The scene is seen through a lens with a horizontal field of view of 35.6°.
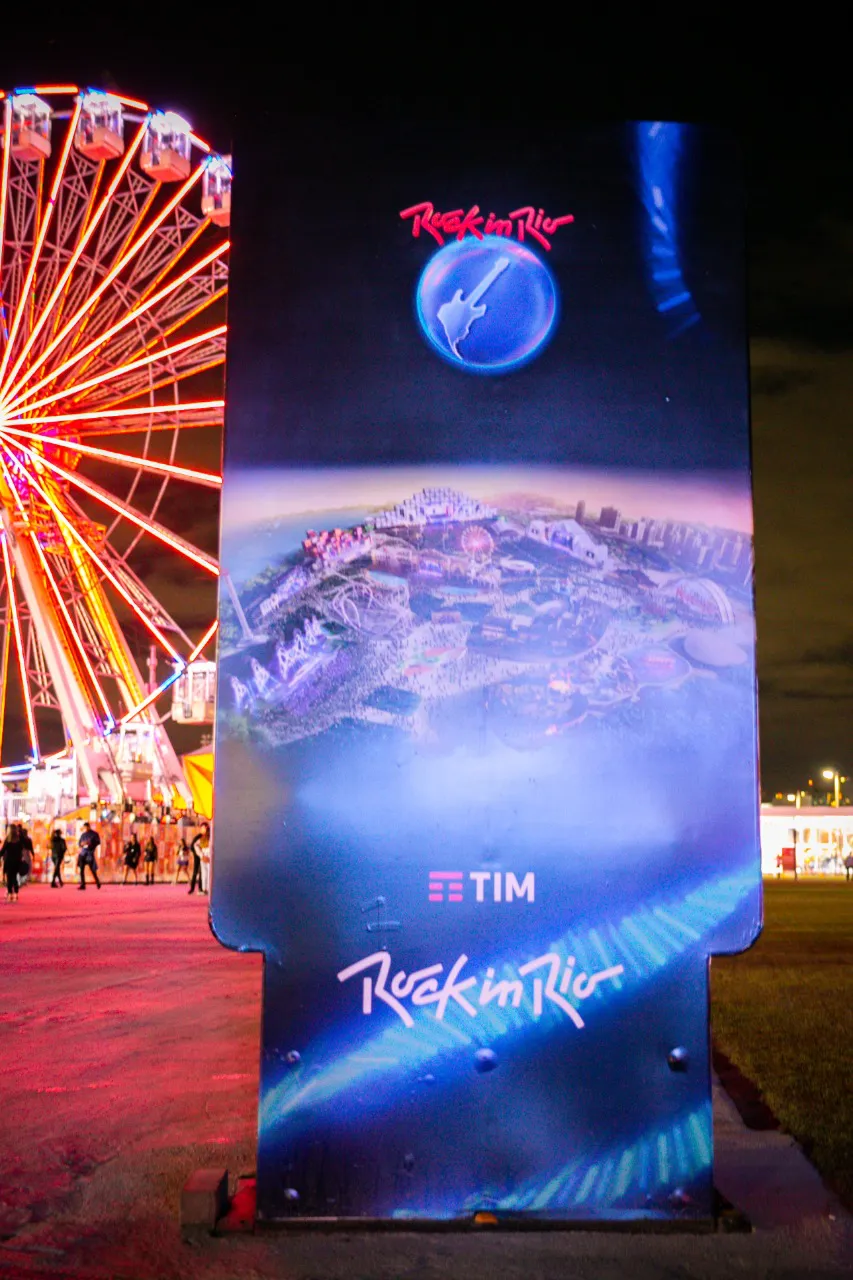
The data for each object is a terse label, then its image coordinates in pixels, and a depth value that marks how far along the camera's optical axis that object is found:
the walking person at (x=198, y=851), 26.30
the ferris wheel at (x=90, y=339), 27.58
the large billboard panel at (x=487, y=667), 4.45
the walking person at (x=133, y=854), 31.05
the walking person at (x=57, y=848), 28.02
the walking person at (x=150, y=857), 32.34
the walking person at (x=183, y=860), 33.06
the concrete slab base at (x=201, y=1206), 4.39
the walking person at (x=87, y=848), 27.81
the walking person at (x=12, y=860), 24.50
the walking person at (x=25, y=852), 25.31
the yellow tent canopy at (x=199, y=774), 46.44
